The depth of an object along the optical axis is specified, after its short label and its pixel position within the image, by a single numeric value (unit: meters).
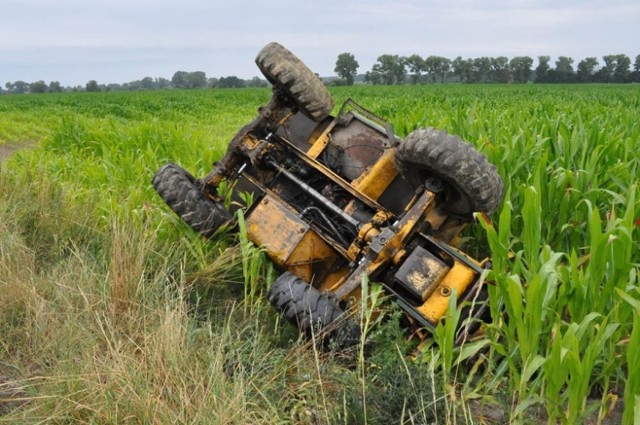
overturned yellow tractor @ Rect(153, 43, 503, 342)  3.62
